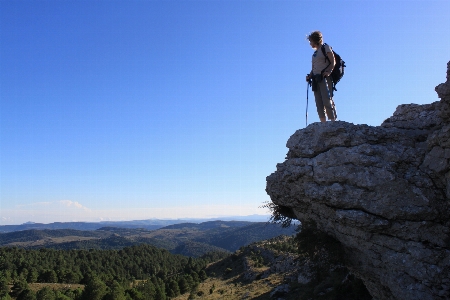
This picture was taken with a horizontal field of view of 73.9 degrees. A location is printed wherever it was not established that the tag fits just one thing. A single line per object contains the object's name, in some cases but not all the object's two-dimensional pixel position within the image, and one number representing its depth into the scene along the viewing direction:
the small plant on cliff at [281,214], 12.66
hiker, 11.05
